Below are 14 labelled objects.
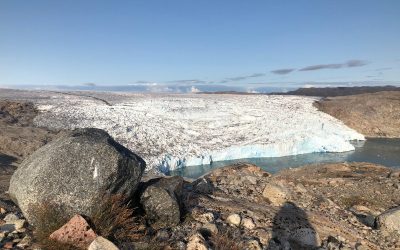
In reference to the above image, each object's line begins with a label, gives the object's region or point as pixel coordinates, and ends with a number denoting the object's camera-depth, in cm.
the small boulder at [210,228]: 788
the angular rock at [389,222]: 889
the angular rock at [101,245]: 577
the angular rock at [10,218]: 733
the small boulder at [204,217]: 835
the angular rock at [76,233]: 616
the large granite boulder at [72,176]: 676
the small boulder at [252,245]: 755
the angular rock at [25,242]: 636
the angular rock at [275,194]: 1054
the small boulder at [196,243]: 690
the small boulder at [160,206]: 779
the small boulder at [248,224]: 849
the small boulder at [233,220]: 854
